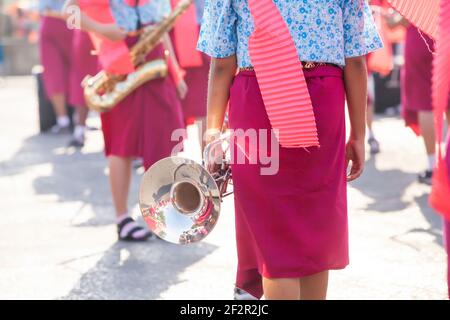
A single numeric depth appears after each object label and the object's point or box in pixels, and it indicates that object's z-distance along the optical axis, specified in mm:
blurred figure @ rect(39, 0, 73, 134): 17345
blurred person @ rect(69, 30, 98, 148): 15485
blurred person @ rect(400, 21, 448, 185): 11323
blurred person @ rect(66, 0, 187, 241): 8729
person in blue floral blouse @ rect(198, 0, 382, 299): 5155
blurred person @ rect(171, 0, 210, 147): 11652
